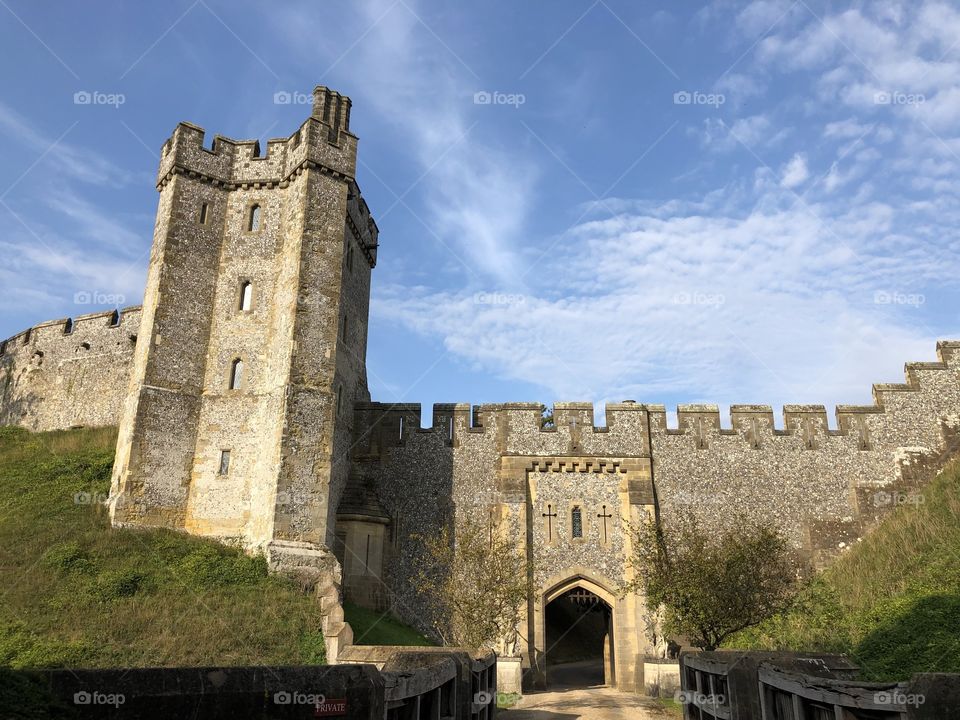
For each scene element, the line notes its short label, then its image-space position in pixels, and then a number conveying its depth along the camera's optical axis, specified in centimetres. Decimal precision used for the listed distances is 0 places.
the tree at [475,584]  1747
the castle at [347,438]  1975
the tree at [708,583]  1631
